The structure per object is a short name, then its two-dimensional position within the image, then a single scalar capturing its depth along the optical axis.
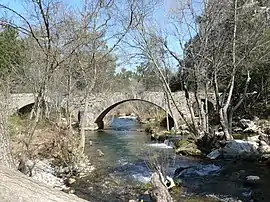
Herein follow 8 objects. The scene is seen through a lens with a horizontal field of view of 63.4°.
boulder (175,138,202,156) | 9.00
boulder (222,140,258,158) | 8.01
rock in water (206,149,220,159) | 8.32
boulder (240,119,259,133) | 10.99
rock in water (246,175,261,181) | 6.18
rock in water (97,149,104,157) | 9.32
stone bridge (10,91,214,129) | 15.98
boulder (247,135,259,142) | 8.91
